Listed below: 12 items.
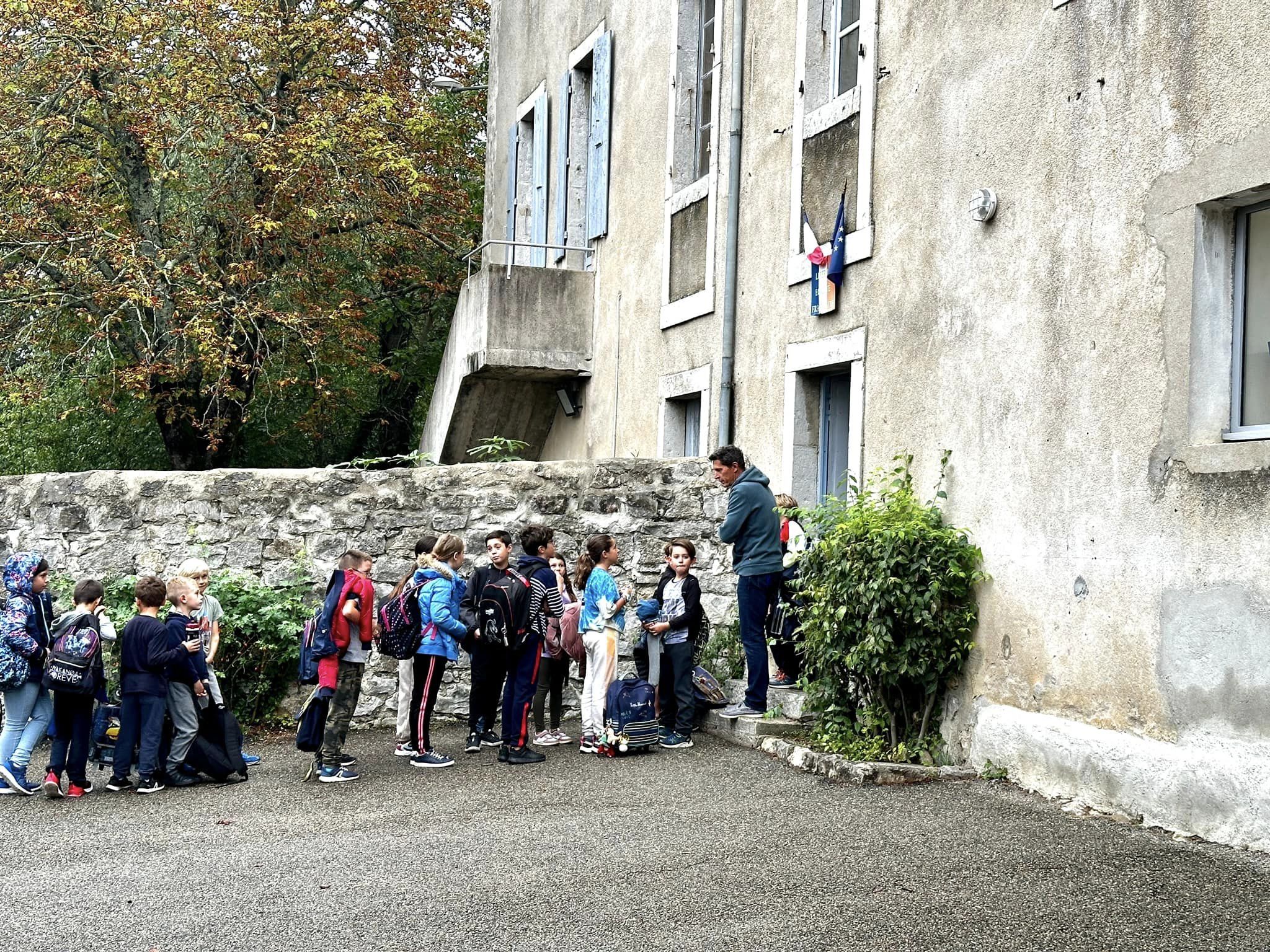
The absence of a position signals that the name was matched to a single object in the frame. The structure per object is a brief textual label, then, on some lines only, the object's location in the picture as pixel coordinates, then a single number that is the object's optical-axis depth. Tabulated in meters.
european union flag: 9.14
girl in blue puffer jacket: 8.17
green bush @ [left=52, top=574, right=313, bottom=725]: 9.34
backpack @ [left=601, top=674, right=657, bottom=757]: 8.44
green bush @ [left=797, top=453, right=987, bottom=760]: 7.52
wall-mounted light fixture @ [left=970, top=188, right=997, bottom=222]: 7.55
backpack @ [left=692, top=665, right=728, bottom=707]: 9.05
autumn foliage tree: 17.33
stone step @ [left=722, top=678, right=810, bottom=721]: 8.77
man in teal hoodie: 8.71
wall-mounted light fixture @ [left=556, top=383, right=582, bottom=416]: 14.14
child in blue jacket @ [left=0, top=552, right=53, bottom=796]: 7.63
